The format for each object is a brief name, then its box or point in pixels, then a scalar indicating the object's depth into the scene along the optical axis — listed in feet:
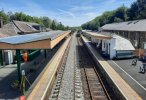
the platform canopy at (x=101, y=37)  51.53
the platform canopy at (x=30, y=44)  30.30
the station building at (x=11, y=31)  48.95
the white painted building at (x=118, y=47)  49.84
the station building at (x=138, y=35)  56.13
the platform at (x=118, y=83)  24.54
